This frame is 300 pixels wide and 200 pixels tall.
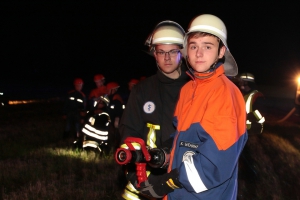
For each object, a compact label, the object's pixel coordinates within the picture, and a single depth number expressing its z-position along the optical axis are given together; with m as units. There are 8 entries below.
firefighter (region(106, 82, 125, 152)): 8.11
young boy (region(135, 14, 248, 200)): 1.82
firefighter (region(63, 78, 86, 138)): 9.77
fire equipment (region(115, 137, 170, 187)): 2.11
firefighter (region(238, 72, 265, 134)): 5.38
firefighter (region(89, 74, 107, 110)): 8.89
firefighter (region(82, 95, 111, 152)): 7.70
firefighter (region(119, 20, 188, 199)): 2.80
